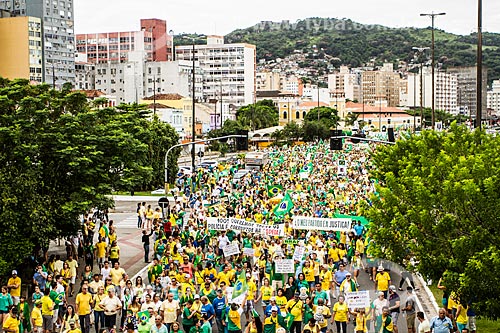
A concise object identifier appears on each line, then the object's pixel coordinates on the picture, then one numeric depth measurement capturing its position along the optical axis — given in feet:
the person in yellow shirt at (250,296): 59.72
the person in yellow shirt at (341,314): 54.75
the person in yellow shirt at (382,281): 63.21
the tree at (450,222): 50.01
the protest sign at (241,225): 79.46
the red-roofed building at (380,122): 604.13
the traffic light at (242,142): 155.41
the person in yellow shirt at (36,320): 57.16
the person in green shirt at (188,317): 55.57
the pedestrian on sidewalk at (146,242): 90.94
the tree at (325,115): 493.44
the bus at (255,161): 204.60
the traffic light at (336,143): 162.40
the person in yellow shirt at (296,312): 54.95
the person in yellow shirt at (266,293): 58.75
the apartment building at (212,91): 638.66
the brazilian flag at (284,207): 94.48
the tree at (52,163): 72.84
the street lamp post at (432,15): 171.12
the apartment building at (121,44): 641.40
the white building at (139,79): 511.73
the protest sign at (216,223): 81.87
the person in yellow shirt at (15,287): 64.44
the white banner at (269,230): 79.41
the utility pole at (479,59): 83.25
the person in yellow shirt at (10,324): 54.39
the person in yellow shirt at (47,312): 58.59
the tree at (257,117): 456.86
